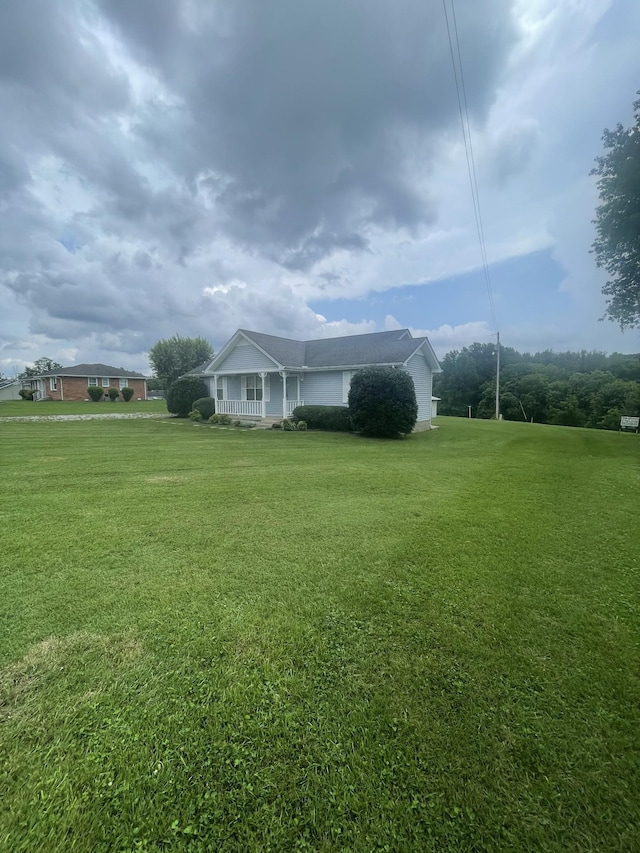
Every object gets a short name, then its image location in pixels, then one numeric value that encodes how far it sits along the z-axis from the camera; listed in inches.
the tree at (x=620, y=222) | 540.4
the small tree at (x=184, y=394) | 914.7
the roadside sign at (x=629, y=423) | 814.9
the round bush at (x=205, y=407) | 863.7
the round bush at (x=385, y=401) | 547.5
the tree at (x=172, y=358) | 1581.0
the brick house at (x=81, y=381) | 1618.1
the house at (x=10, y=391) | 2003.0
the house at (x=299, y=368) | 716.7
